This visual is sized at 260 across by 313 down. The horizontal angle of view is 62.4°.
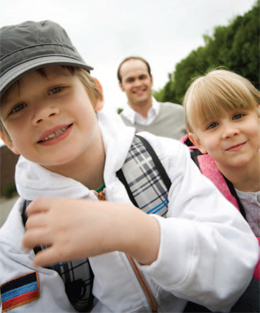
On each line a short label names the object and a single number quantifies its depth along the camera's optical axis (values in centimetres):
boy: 19
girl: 41
